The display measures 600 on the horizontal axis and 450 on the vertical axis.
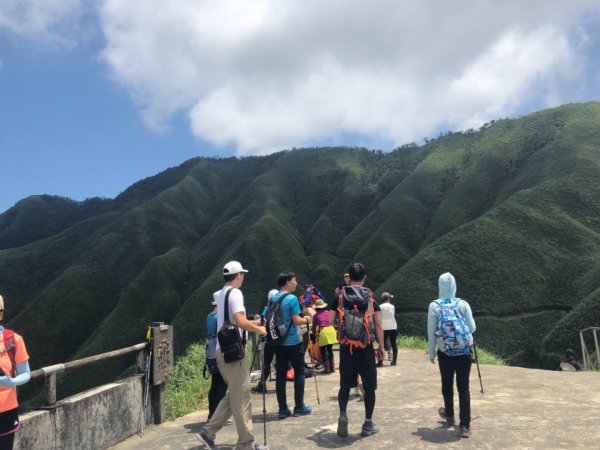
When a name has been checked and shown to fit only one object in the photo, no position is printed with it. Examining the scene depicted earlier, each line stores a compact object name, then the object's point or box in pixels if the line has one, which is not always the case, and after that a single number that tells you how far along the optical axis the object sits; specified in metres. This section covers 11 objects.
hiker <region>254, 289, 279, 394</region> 7.19
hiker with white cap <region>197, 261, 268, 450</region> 5.33
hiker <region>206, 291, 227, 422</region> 6.60
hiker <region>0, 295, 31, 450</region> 3.99
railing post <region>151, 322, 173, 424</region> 7.73
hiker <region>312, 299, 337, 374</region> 9.94
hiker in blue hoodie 5.86
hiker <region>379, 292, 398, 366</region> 11.65
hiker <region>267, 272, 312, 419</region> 6.77
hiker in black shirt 5.77
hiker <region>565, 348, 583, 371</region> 16.91
